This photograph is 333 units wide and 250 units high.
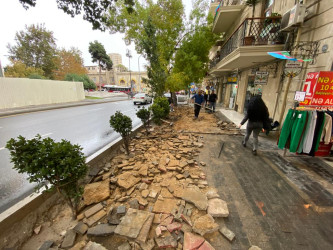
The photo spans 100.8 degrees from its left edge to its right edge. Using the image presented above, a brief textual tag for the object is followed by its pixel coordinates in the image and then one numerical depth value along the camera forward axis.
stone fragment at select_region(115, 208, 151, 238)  1.95
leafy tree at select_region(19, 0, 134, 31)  4.06
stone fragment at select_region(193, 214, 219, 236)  2.00
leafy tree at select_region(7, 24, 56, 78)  26.06
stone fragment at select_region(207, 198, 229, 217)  2.26
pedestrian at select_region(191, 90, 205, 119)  8.90
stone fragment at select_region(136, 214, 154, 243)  1.88
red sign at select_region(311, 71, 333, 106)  3.47
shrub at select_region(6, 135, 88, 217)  1.85
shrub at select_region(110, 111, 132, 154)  4.39
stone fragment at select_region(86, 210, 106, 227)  2.17
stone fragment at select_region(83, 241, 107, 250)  1.77
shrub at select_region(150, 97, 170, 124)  7.32
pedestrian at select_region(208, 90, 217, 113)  11.44
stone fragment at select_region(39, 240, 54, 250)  1.82
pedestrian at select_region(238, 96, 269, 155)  4.14
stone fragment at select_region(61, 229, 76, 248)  1.84
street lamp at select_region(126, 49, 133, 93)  40.33
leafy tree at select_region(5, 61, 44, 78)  22.97
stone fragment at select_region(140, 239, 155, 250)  1.81
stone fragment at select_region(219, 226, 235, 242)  1.91
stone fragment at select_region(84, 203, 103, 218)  2.30
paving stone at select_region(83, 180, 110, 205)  2.60
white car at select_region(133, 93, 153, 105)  18.05
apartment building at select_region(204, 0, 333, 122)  4.27
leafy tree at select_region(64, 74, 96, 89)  29.67
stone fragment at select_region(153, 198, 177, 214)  2.40
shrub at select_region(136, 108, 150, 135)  6.40
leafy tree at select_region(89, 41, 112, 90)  39.72
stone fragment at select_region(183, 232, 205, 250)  1.81
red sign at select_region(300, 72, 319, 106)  3.56
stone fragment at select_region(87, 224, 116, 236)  1.97
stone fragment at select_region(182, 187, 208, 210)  2.46
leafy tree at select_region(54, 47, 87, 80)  31.25
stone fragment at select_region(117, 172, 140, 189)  2.98
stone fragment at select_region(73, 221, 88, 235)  2.01
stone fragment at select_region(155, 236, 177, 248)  1.83
